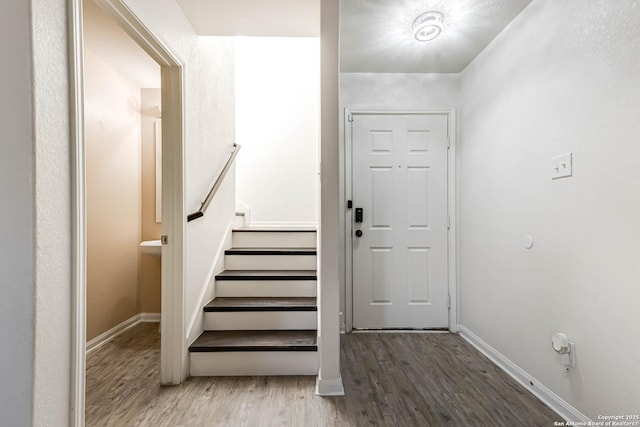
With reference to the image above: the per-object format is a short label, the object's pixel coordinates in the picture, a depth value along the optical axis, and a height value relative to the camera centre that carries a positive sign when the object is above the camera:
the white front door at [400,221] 2.65 -0.09
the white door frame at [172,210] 1.77 +0.01
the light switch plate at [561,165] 1.52 +0.24
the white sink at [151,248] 2.55 -0.32
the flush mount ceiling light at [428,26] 1.86 +1.22
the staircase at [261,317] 1.87 -0.75
